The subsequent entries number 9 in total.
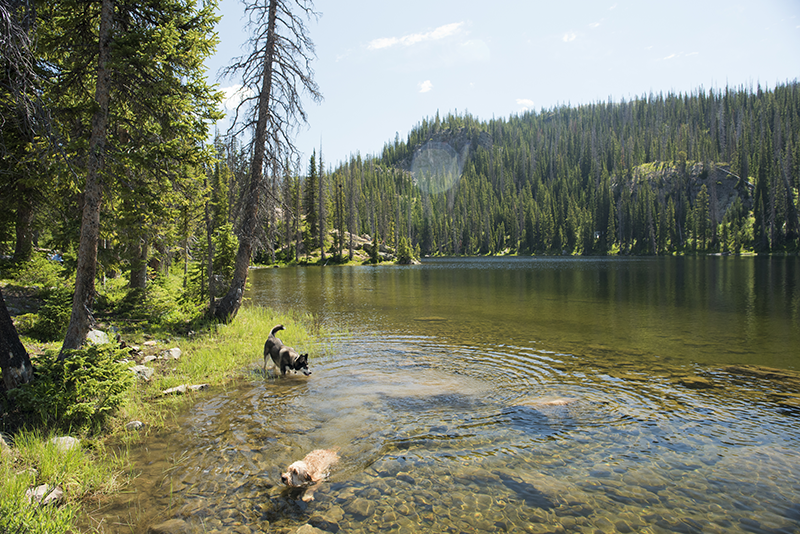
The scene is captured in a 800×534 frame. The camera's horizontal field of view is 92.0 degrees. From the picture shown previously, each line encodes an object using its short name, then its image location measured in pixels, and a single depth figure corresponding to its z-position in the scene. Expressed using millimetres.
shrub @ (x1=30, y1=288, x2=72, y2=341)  10289
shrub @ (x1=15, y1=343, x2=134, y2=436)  6026
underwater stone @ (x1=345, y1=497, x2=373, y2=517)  4573
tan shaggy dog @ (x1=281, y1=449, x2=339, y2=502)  5047
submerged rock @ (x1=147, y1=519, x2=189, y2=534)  4184
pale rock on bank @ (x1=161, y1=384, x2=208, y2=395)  8280
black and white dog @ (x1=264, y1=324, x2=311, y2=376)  10062
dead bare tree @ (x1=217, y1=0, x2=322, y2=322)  15117
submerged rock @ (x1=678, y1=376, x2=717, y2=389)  9430
